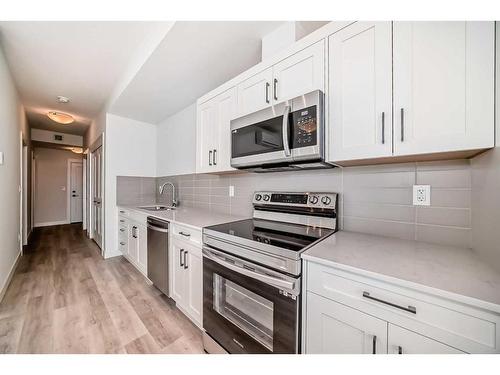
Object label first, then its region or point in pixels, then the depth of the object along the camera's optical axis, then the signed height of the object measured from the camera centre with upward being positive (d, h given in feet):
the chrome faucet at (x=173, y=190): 10.27 -0.29
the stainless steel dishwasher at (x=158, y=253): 6.46 -2.30
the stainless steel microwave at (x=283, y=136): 4.01 +1.09
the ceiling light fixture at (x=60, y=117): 11.12 +3.73
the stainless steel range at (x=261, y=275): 3.25 -1.64
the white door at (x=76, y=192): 20.12 -0.74
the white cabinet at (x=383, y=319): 2.05 -1.56
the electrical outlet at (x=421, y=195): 3.71 -0.17
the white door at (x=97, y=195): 11.80 -0.68
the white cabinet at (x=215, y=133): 5.93 +1.65
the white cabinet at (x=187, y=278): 5.09 -2.53
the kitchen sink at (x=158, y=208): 9.88 -1.15
